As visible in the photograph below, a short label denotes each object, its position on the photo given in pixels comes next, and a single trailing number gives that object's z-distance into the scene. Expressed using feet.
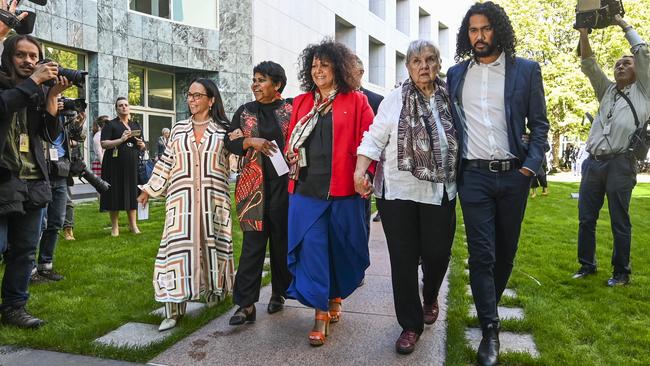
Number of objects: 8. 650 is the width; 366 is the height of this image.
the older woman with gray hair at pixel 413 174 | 11.16
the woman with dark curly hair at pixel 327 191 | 12.03
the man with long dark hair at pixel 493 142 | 11.01
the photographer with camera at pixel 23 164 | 11.92
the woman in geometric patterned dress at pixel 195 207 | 13.07
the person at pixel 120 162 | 24.90
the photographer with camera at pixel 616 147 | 16.70
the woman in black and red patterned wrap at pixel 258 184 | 13.20
